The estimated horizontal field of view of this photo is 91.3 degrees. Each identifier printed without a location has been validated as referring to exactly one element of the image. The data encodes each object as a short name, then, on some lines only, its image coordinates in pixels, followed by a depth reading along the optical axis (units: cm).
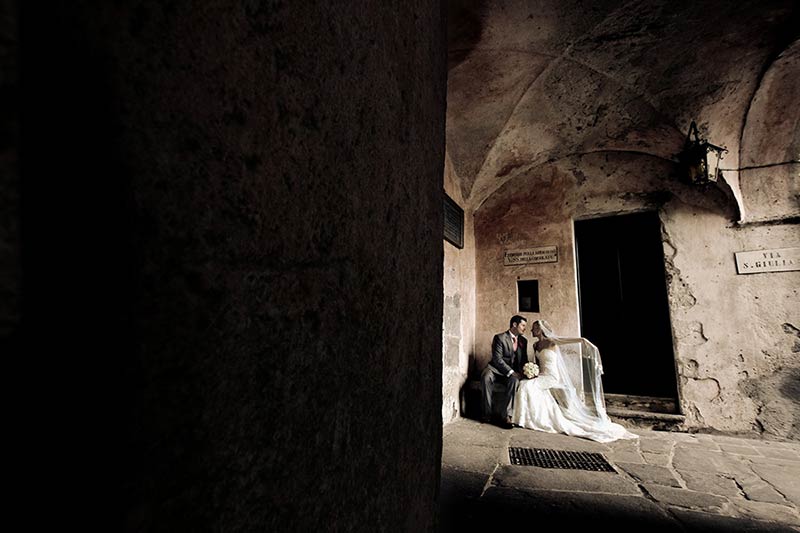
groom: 480
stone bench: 517
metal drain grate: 326
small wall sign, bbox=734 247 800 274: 440
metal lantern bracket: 429
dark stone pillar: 27
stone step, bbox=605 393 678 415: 483
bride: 433
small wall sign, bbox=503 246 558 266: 555
